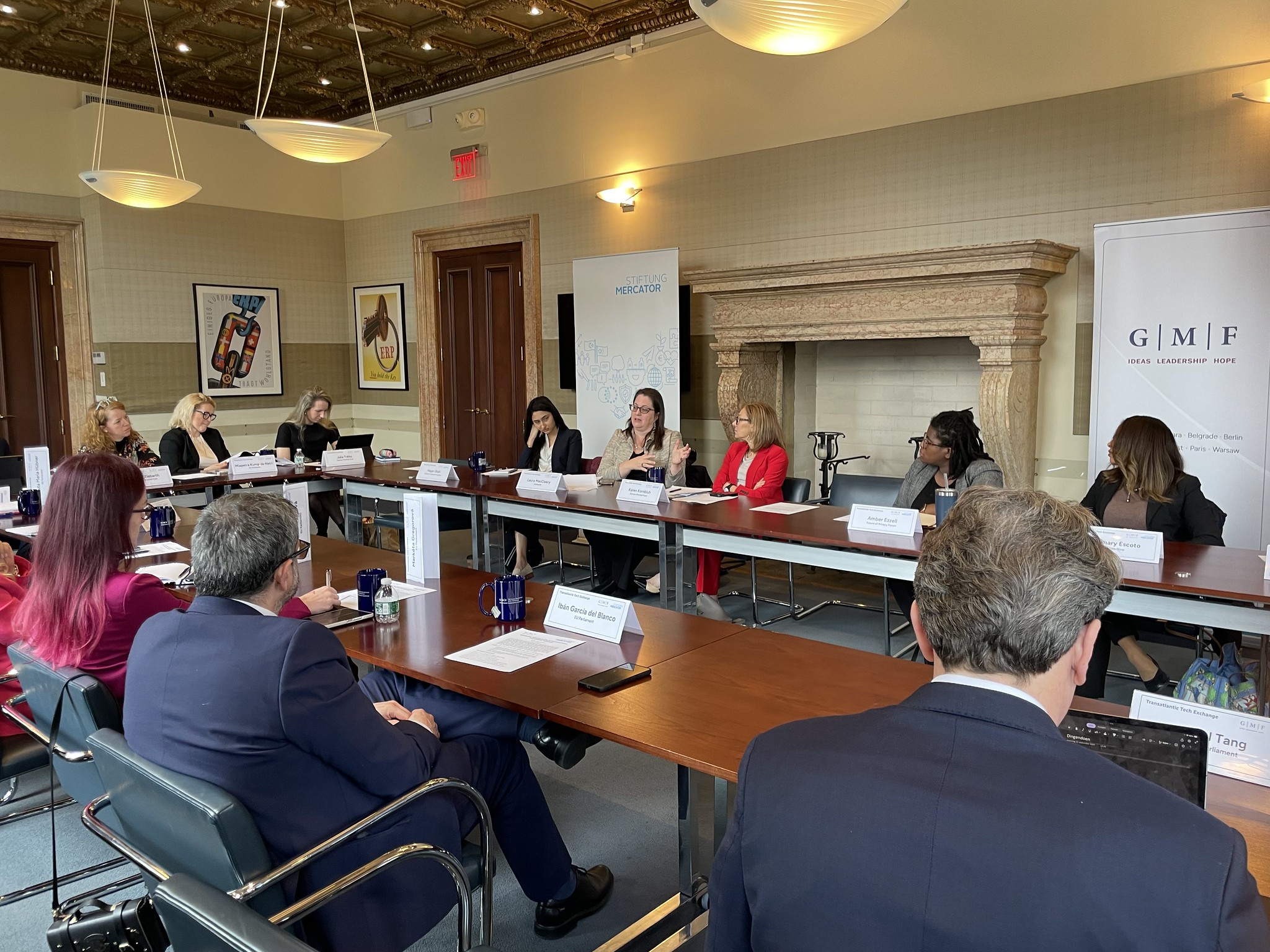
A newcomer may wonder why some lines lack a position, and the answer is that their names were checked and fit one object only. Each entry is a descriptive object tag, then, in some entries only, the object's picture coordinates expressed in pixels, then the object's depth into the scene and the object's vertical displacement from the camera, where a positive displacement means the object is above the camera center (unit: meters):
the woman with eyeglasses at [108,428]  5.43 -0.20
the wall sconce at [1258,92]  4.53 +1.35
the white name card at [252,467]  5.81 -0.46
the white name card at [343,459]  6.30 -0.46
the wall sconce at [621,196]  7.14 +1.42
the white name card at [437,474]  5.65 -0.51
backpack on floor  2.16 -0.75
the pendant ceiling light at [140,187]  5.65 +1.26
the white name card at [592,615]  2.44 -0.60
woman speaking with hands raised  5.40 -0.46
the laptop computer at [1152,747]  1.25 -0.49
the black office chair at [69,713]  1.93 -0.67
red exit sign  8.24 +1.97
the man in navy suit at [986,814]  0.83 -0.41
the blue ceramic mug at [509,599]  2.60 -0.58
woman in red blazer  5.00 -0.43
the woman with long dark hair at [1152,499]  3.58 -0.47
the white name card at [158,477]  5.31 -0.47
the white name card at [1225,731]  1.54 -0.59
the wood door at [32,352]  7.80 +0.36
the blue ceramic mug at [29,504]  4.49 -0.51
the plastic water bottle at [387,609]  2.64 -0.61
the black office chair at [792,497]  4.95 -0.59
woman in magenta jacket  2.22 -0.45
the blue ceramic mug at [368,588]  2.72 -0.57
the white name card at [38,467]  4.77 -0.36
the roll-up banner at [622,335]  6.73 +0.37
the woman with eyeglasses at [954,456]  4.14 -0.33
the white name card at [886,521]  3.79 -0.56
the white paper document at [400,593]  2.85 -0.62
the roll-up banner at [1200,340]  4.68 +0.19
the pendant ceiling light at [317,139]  4.53 +1.23
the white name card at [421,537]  3.03 -0.48
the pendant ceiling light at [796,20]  2.89 +1.13
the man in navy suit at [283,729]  1.61 -0.58
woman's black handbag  1.75 -0.98
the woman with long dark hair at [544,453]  6.04 -0.43
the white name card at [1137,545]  3.19 -0.56
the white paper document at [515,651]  2.26 -0.65
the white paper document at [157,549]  3.59 -0.60
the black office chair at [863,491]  4.69 -0.54
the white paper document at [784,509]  4.35 -0.58
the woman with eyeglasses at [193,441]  6.01 -0.31
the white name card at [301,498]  3.34 -0.39
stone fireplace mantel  5.27 +0.44
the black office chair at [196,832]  1.45 -0.72
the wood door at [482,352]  8.27 +0.32
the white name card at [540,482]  4.97 -0.50
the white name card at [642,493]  4.60 -0.53
